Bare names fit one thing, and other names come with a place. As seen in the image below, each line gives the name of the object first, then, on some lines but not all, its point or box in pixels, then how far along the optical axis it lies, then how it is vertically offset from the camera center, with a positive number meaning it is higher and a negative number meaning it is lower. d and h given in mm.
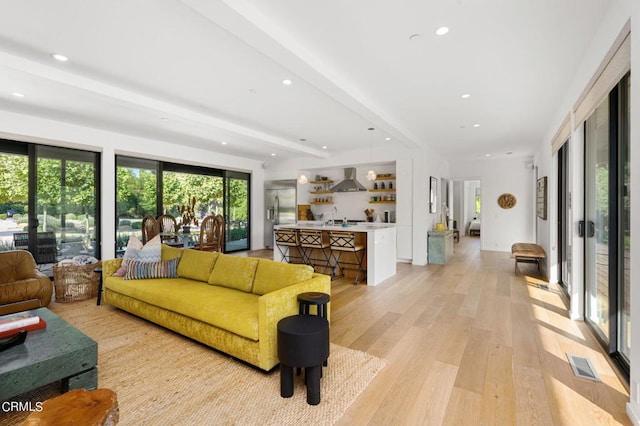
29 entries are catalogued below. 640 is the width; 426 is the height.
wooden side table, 1193 -812
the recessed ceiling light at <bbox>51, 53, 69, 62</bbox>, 2973 +1564
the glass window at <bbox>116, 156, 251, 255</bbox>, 6199 +449
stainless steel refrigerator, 9086 +240
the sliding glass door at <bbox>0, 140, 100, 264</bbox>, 4812 +229
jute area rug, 1920 -1281
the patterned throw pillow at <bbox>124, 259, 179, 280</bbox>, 3752 -709
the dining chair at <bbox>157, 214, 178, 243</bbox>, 5953 -307
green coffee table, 1795 -939
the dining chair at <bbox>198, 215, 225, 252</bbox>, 6019 -426
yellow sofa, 2389 -824
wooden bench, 5465 -761
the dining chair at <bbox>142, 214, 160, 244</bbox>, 5809 -303
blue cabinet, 6859 -793
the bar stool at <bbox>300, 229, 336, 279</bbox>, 5434 -687
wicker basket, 4168 -967
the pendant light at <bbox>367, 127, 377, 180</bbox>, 5779 +1569
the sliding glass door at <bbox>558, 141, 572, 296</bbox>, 4637 -89
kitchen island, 5027 -637
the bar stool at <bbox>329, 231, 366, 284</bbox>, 5078 -595
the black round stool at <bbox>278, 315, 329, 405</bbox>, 2012 -947
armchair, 3379 -826
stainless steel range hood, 7219 +628
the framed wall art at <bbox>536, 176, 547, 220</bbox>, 5559 +274
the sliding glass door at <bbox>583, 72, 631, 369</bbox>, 2467 -101
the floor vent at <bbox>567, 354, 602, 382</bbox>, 2342 -1270
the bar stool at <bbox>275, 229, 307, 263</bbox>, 5712 -603
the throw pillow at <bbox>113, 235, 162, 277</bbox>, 3883 -525
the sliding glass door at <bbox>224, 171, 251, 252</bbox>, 8508 +54
